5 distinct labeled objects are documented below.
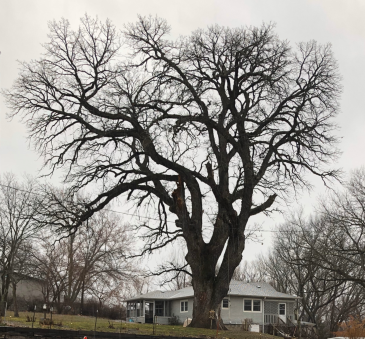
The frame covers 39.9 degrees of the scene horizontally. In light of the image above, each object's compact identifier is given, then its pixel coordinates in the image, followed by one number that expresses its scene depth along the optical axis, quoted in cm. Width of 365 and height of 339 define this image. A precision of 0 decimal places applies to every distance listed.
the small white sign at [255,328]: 3876
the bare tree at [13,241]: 4528
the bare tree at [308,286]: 5099
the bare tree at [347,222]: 3224
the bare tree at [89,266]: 5188
